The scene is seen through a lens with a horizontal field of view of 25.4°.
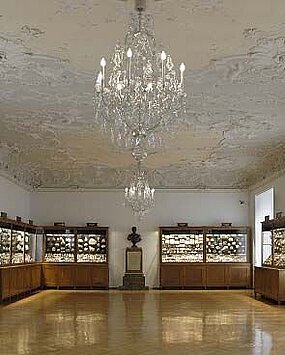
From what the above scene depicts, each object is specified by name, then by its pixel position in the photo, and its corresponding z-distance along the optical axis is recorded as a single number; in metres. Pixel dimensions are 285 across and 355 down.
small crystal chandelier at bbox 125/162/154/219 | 19.88
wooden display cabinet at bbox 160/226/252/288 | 22.86
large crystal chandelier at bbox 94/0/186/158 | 7.26
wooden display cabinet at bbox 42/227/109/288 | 22.67
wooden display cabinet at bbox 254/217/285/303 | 16.25
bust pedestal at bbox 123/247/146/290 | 22.91
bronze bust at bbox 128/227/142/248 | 23.30
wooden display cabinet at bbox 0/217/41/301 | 17.27
